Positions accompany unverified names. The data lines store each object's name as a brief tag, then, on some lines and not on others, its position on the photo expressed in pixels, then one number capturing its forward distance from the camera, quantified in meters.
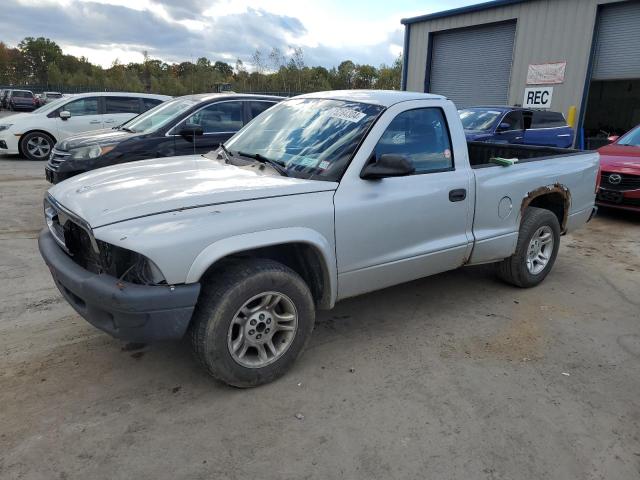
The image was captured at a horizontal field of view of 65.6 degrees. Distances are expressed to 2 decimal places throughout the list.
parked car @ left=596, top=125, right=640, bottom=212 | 7.72
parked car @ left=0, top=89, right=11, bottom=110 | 37.19
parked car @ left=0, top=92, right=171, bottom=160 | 11.62
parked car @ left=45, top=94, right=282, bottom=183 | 6.88
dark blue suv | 10.28
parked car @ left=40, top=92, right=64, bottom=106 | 35.71
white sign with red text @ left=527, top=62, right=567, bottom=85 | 15.24
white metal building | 14.18
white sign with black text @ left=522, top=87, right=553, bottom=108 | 15.75
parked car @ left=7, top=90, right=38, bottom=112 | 35.19
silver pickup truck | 2.66
